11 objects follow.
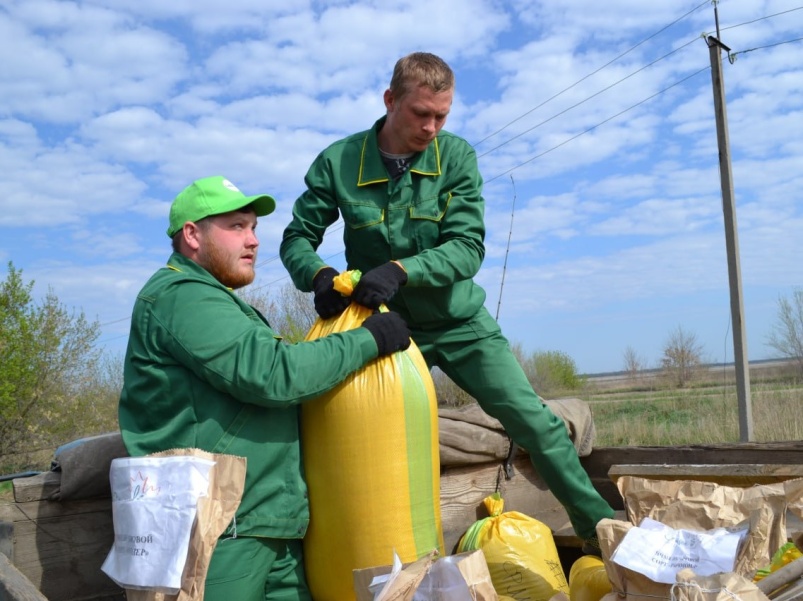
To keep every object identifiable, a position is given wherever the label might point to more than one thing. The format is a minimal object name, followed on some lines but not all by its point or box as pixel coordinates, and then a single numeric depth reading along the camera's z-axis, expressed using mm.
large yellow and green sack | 2248
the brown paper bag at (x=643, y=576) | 1647
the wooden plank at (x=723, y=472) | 2403
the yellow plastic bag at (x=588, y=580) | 2459
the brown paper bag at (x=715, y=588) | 1401
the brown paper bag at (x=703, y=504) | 1741
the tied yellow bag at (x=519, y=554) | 2748
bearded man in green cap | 2059
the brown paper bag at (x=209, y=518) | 1758
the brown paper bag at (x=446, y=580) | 1660
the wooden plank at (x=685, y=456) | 2855
